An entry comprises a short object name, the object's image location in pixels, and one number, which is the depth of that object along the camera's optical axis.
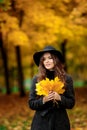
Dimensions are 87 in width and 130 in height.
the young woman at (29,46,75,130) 5.29
